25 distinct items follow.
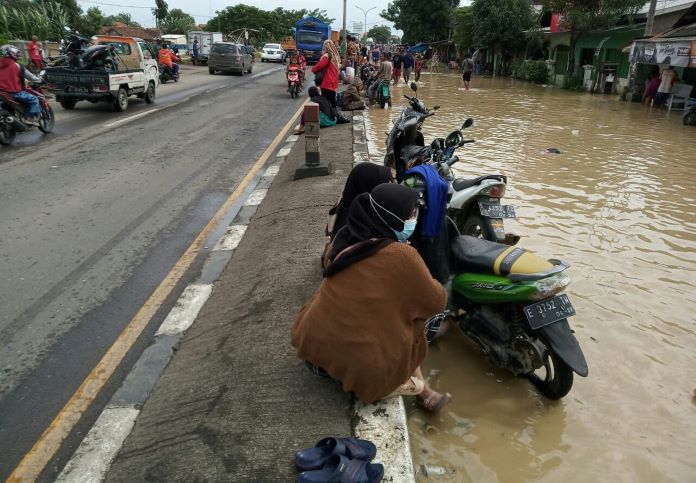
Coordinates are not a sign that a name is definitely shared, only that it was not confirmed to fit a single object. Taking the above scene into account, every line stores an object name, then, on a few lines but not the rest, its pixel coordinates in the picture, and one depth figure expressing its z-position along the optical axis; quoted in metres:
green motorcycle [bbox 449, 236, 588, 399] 2.94
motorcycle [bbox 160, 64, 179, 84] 23.28
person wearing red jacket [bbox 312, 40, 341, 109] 11.78
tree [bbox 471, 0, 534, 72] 31.77
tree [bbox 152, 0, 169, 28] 65.94
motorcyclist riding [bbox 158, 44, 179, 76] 22.19
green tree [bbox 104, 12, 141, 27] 80.50
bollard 7.45
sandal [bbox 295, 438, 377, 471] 2.32
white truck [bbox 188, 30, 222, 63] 38.47
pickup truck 12.95
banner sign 15.74
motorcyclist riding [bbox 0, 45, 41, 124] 9.63
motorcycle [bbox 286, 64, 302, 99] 17.89
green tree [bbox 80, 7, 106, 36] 42.84
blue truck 35.69
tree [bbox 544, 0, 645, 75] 21.91
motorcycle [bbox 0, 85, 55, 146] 9.62
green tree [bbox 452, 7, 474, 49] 38.91
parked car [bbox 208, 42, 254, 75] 27.31
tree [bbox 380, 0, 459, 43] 58.84
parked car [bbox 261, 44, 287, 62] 42.84
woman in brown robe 2.53
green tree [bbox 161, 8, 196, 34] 74.81
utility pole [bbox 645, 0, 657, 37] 19.35
